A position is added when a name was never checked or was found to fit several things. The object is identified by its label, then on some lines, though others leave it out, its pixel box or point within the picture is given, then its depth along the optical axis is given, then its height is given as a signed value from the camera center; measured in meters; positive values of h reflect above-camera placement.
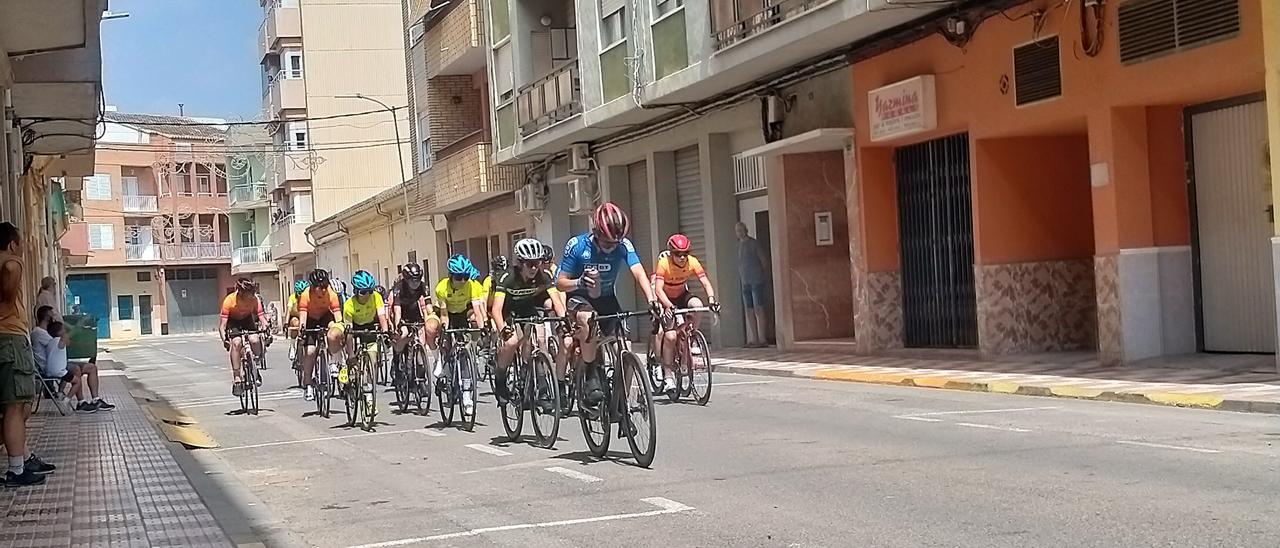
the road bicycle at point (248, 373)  18.31 -0.84
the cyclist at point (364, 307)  16.22 -0.08
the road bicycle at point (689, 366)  15.33 -0.88
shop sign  19.03 +2.11
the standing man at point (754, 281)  24.62 -0.07
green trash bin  24.12 -0.45
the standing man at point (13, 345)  9.95 -0.18
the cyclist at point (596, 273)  10.88 +0.10
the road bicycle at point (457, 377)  14.51 -0.83
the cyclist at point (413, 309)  16.17 -0.14
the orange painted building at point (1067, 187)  15.38 +0.89
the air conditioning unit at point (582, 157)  30.95 +2.71
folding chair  18.47 -0.95
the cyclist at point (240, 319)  18.38 -0.16
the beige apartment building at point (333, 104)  64.62 +8.69
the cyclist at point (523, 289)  12.35 +0.01
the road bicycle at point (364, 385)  15.31 -0.89
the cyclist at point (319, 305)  17.27 -0.04
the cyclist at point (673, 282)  15.41 +0.00
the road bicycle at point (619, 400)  10.31 -0.82
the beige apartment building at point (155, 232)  81.50 +4.48
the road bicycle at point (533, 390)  11.95 -0.84
